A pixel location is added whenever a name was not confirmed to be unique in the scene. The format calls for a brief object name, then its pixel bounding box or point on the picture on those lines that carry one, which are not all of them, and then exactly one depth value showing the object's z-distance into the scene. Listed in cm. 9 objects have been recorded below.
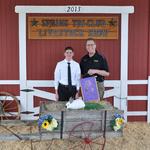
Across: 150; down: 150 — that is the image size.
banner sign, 453
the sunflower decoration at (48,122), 284
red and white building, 452
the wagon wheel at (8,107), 460
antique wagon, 293
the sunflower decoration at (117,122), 291
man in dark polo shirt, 408
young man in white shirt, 416
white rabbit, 305
